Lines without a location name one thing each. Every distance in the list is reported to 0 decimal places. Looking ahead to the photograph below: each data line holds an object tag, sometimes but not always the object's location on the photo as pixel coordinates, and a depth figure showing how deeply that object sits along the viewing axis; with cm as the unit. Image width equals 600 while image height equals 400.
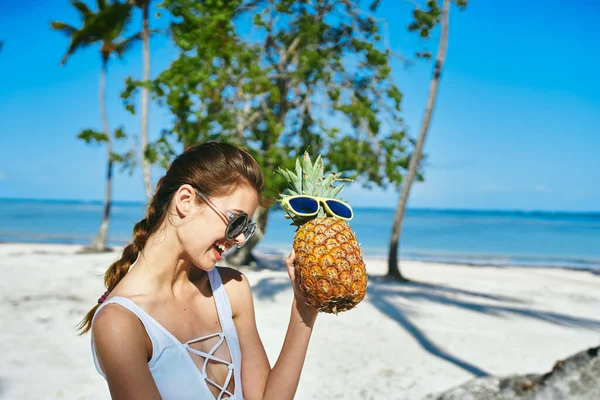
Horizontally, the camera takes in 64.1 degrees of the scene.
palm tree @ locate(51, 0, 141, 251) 1555
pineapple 208
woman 187
